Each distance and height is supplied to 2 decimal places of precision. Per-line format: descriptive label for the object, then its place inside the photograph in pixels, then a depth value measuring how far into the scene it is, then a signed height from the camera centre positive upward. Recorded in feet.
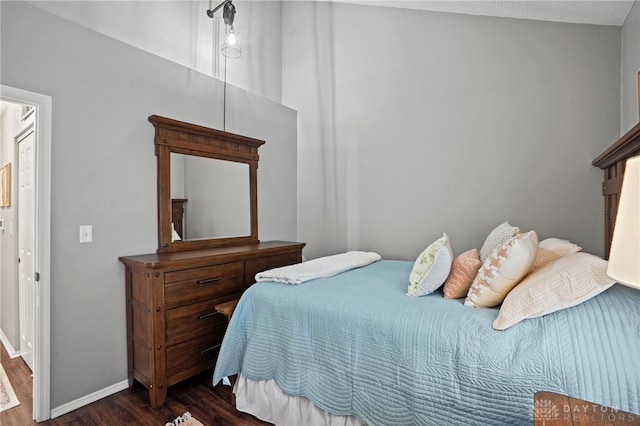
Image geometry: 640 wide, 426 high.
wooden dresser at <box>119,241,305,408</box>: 6.75 -1.94
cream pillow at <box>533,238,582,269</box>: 5.58 -0.65
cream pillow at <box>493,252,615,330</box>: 4.00 -0.94
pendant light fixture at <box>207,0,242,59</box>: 8.73 +5.16
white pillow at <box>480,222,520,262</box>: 6.50 -0.46
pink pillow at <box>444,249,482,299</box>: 5.59 -1.04
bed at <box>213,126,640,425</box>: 3.65 -1.77
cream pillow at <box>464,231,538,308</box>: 4.76 -0.80
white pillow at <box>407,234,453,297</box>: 5.70 -0.98
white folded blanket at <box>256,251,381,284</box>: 6.65 -1.13
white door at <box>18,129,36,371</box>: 8.11 -0.61
